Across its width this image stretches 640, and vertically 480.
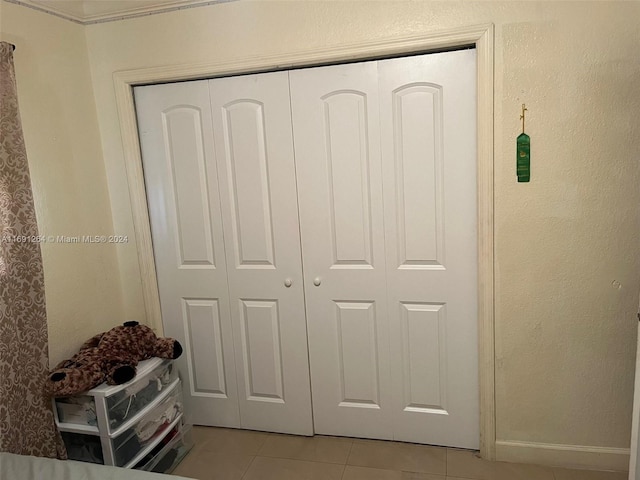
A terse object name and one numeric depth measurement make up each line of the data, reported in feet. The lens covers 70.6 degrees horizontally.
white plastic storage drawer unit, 5.97
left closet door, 7.02
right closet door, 6.37
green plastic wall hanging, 5.93
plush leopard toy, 5.87
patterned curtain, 5.40
